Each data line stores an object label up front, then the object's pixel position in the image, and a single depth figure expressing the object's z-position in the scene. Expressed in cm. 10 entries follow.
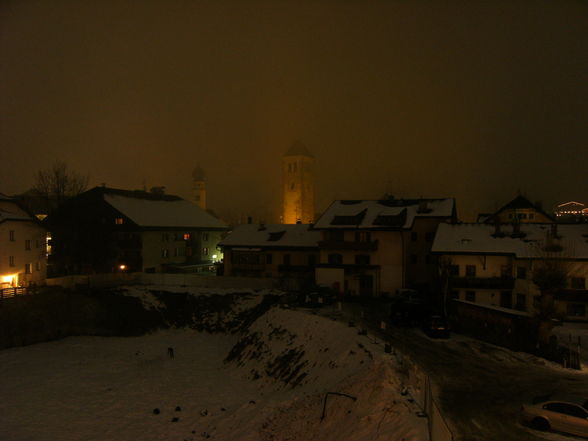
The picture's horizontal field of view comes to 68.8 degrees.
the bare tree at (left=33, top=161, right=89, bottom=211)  8225
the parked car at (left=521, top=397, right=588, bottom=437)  1752
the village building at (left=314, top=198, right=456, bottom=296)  4719
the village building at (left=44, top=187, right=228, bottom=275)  6125
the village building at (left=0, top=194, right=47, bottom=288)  5150
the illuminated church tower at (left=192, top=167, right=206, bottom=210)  15150
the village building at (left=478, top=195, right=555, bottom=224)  7719
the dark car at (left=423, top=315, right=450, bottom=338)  3120
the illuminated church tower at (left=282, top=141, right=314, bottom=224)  12900
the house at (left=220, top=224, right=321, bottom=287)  5394
